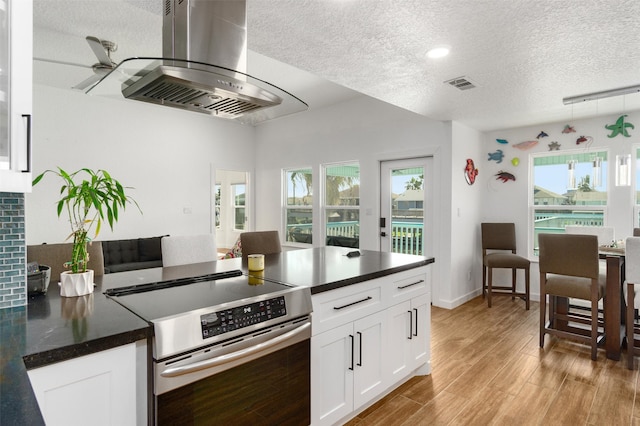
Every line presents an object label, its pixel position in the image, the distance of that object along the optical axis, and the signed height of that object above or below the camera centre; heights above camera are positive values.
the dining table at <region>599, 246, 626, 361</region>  2.89 -0.78
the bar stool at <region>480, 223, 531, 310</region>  4.38 -0.57
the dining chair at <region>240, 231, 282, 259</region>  2.94 -0.27
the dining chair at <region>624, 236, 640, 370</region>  2.70 -0.54
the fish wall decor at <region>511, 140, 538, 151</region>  4.78 +0.95
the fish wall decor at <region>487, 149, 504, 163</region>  5.05 +0.83
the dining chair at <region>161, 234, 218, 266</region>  2.39 -0.27
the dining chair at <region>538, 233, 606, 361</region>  2.95 -0.58
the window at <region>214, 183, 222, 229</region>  9.20 +0.29
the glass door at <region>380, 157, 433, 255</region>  4.73 +0.12
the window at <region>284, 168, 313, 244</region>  6.14 +0.13
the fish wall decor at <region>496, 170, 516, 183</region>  4.98 +0.53
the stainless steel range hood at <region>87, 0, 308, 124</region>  1.40 +0.59
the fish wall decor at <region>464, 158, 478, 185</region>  4.73 +0.56
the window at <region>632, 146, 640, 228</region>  4.08 +0.15
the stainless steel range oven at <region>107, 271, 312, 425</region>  1.21 -0.54
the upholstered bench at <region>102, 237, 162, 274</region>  4.83 -0.62
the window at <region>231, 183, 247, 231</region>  8.56 +0.17
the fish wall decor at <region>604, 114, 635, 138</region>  4.09 +1.02
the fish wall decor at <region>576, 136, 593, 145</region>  4.38 +0.93
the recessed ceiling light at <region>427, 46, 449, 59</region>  2.39 +1.13
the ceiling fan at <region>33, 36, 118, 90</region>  2.60 +1.23
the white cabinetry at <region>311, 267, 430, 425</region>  1.83 -0.78
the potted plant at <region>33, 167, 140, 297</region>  1.41 -0.10
